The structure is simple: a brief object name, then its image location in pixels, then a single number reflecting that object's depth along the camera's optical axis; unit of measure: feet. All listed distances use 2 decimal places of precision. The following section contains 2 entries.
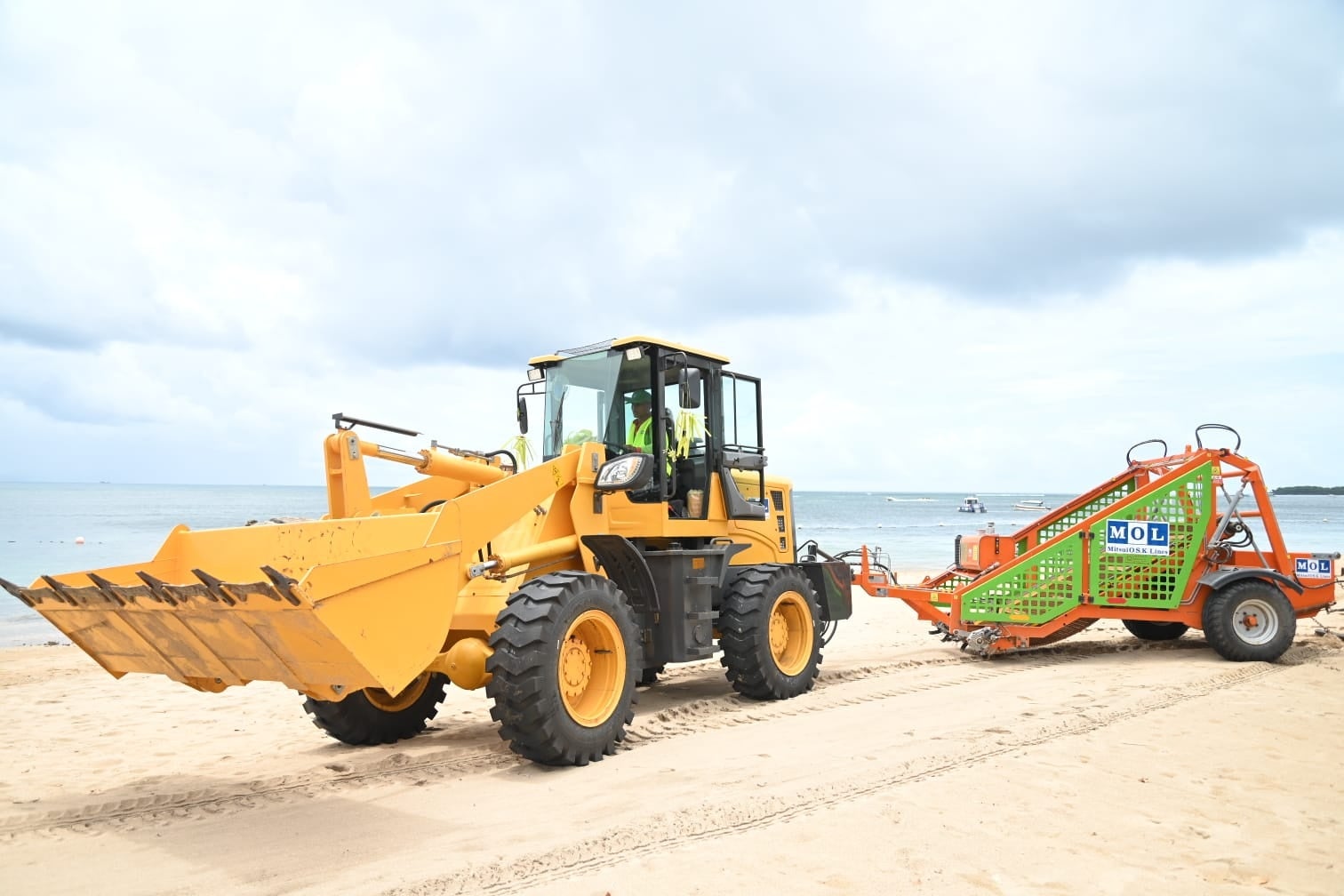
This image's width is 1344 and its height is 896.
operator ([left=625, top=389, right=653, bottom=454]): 27.04
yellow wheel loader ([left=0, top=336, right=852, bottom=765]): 16.67
